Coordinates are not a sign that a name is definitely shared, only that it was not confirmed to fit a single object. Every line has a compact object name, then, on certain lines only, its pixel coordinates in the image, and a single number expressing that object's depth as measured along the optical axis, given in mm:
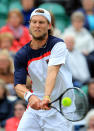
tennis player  9719
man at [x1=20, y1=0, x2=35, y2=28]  20819
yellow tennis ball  9500
